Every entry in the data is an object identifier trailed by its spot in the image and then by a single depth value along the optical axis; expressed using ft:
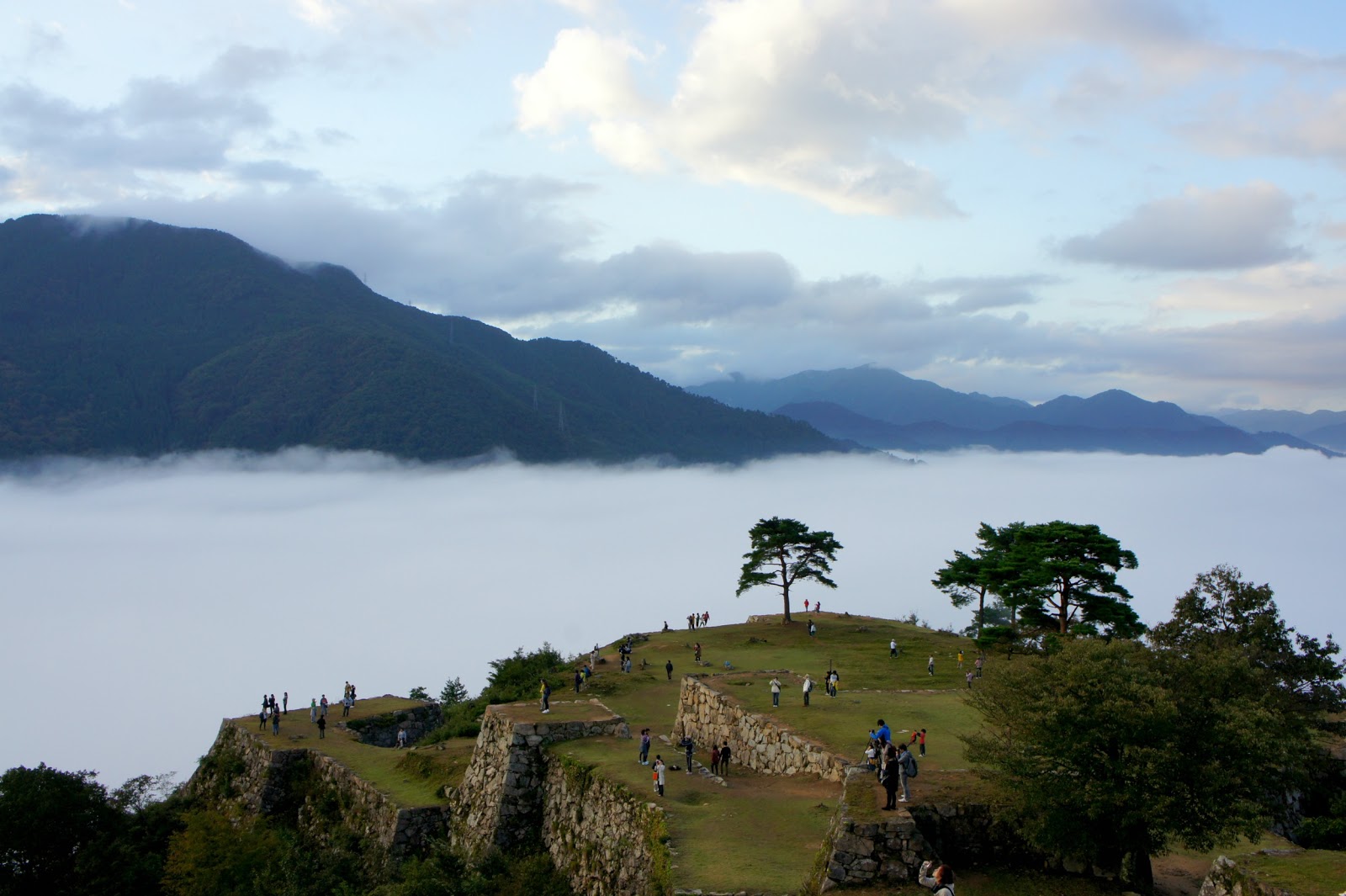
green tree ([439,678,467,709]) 216.95
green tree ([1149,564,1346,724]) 109.50
